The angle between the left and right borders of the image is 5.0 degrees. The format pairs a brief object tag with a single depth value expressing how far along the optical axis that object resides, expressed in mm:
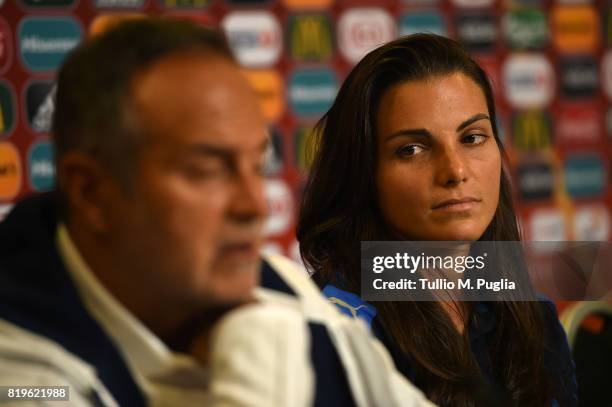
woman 6789
